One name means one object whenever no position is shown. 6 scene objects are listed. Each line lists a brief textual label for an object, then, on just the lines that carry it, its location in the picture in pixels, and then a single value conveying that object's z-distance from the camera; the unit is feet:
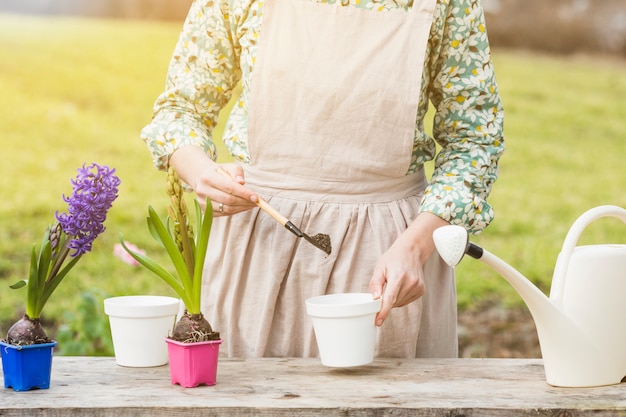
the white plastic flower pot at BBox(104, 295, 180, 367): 7.99
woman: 8.61
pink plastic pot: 7.61
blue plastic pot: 7.55
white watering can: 7.74
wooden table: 7.27
